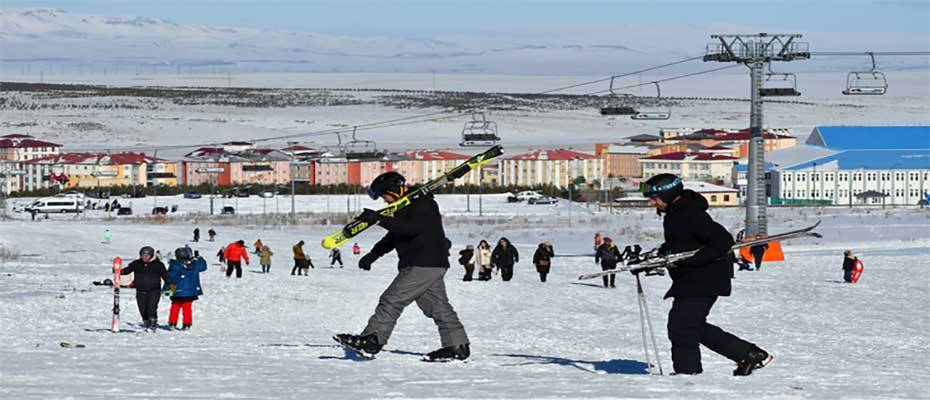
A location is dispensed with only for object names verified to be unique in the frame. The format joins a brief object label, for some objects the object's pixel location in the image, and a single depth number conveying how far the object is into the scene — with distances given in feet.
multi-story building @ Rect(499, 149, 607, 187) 460.14
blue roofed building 399.44
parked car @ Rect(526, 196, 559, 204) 301.59
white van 274.57
